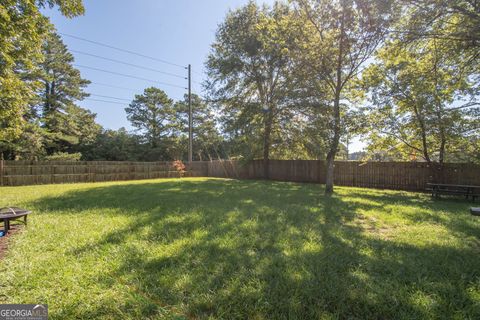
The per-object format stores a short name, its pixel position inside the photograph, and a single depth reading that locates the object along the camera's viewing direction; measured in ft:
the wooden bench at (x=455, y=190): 27.73
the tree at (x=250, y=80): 48.16
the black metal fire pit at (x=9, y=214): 13.67
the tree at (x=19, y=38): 16.83
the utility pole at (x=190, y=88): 61.93
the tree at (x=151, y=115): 90.39
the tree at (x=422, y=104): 25.63
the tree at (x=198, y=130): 94.38
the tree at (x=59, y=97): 59.82
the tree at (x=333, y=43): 29.35
